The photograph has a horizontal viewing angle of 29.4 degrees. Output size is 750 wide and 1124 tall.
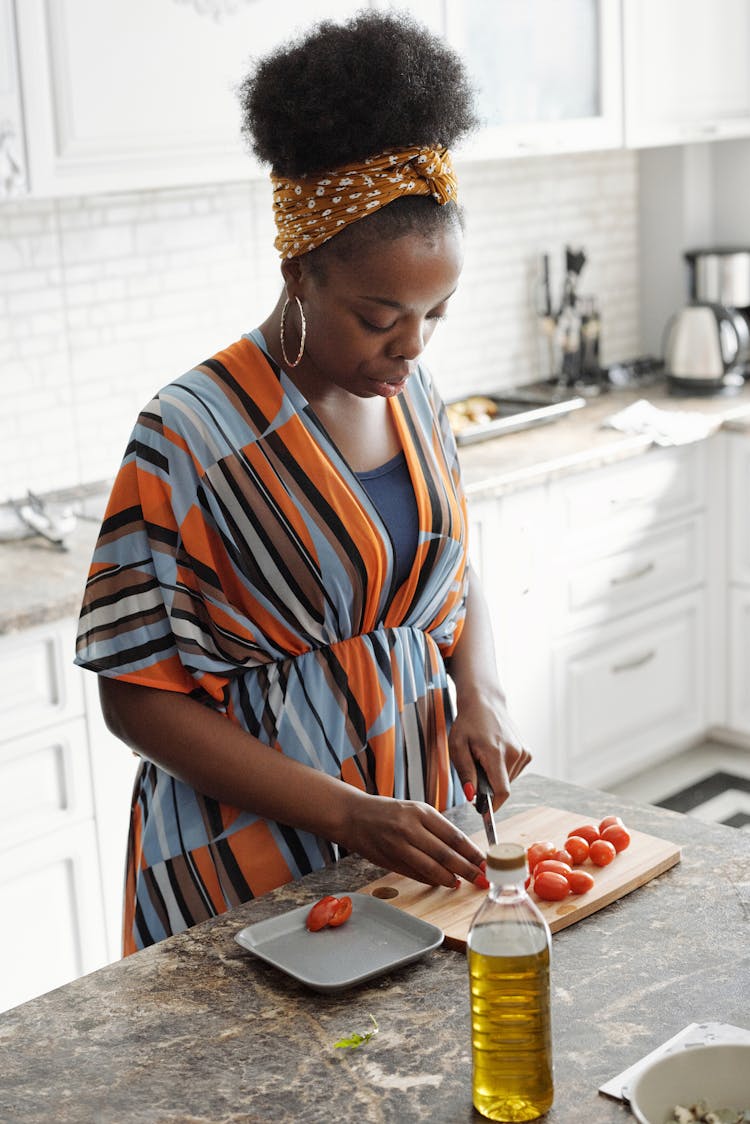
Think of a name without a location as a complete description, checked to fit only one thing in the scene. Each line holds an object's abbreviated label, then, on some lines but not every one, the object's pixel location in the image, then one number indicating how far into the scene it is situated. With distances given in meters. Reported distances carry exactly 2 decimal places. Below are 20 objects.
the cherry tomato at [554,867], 1.42
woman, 1.47
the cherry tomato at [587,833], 1.52
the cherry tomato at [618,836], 1.49
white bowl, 1.04
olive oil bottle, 1.04
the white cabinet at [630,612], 3.62
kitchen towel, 3.71
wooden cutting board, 1.37
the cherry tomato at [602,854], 1.46
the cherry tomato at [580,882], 1.41
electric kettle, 4.11
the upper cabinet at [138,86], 2.59
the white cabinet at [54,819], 2.47
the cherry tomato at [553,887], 1.40
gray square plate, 1.29
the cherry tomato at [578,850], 1.48
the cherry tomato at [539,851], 1.47
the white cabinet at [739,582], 3.92
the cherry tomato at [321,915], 1.38
